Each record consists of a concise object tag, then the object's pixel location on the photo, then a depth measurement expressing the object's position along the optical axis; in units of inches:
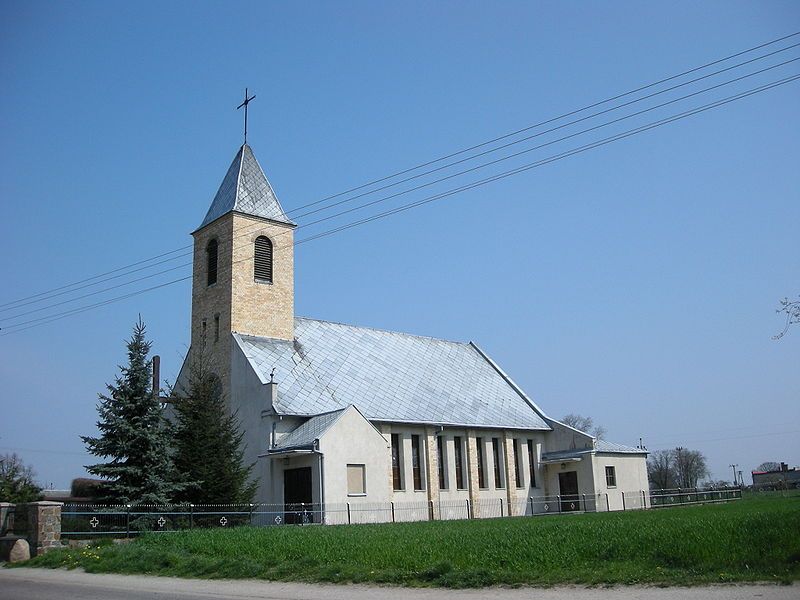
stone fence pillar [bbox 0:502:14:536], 896.9
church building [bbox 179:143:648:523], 1305.4
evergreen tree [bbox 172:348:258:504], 1141.7
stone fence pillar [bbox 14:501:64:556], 845.2
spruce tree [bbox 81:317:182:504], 1047.6
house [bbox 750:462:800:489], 3556.4
